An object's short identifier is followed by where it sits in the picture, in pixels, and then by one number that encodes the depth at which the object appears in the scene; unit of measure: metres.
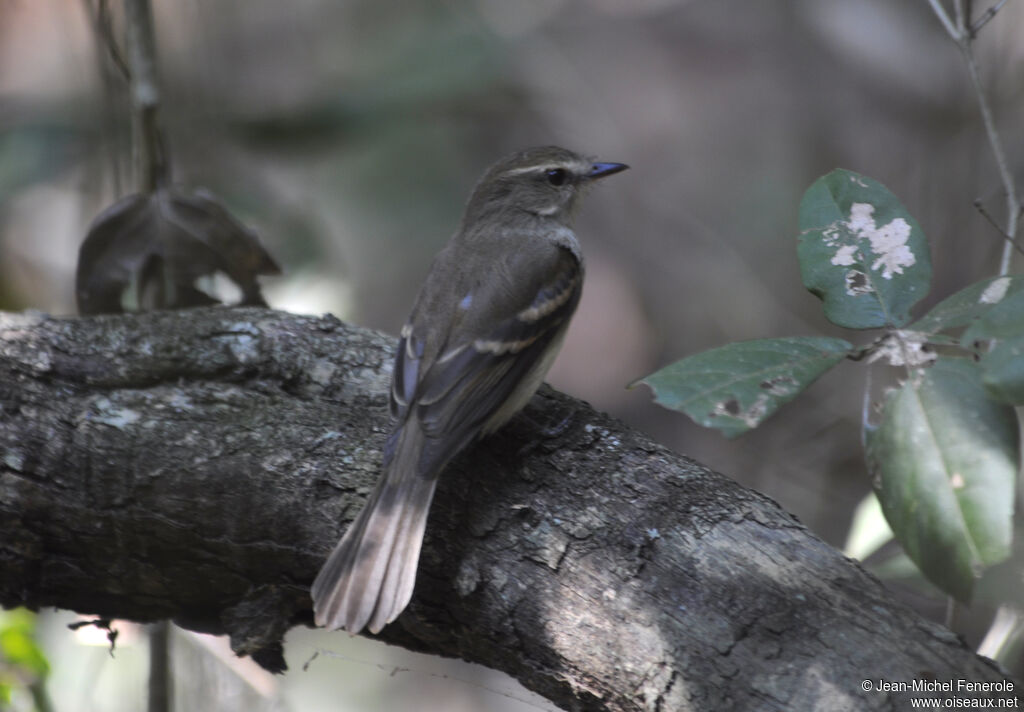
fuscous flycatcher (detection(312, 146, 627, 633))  5.00
